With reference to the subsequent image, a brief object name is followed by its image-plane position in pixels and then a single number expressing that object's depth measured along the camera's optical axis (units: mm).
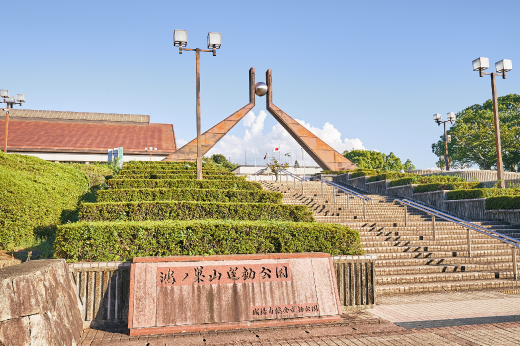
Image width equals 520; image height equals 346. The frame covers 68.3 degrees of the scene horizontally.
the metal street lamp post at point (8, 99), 21500
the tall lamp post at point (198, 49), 14430
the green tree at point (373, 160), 71188
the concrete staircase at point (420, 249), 8758
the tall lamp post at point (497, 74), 16828
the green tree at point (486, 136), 38312
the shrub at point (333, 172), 26109
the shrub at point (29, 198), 8758
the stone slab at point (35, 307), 3838
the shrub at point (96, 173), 15477
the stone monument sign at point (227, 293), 5434
